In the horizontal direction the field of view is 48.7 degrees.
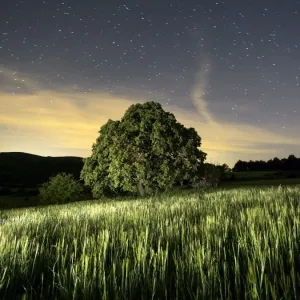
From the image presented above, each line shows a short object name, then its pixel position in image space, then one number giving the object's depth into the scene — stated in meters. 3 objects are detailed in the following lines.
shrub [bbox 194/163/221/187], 69.75
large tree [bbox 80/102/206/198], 29.84
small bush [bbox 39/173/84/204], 42.50
